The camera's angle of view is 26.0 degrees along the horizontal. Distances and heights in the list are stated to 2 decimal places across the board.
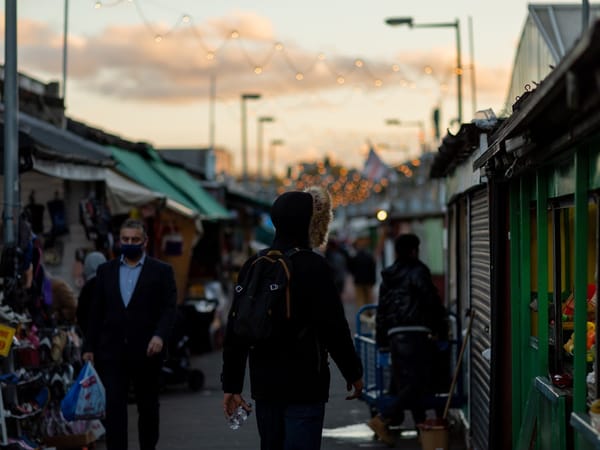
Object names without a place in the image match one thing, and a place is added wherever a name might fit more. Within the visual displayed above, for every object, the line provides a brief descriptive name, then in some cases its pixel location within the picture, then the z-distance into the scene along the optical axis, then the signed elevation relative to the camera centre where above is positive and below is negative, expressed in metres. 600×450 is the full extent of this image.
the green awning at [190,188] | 24.23 +1.64
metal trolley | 11.73 -1.00
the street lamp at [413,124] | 49.44 +5.56
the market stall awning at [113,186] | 12.62 +0.95
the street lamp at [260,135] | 61.34 +7.06
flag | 43.19 +3.39
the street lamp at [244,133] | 49.79 +5.90
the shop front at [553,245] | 5.30 +0.14
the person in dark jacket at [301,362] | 6.35 -0.46
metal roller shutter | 9.98 -0.40
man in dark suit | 9.30 -0.46
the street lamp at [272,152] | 80.69 +7.77
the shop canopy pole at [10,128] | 10.92 +1.20
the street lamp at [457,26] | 26.08 +4.95
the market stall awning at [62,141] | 15.02 +1.62
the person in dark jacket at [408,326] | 11.23 -0.50
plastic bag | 9.79 -0.97
